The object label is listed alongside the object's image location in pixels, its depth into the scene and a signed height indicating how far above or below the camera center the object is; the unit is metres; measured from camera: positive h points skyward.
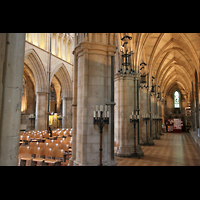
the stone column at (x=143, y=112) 14.52 +0.33
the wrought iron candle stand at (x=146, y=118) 13.93 -0.15
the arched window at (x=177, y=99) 41.28 +3.82
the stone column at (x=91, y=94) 6.43 +0.79
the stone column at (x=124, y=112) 10.27 +0.22
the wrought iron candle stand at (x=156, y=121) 19.85 -0.54
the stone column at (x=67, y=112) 26.94 +0.51
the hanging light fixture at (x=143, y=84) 13.67 +2.62
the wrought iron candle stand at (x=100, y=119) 6.00 -0.11
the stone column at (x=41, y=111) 21.58 +0.51
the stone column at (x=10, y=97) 2.17 +0.22
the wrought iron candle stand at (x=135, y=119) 9.62 -0.16
